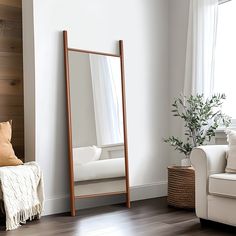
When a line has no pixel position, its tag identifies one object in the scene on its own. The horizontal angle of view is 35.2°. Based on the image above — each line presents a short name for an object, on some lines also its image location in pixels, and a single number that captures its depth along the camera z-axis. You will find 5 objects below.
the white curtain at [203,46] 3.86
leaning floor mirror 3.57
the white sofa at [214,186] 2.76
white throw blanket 2.98
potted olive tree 3.59
